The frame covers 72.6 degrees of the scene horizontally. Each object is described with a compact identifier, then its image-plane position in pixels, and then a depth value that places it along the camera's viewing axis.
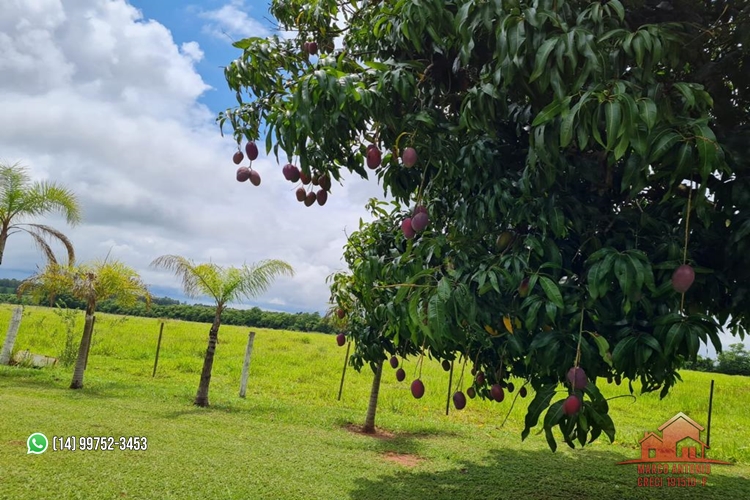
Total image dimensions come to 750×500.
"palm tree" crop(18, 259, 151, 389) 8.52
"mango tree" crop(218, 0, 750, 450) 1.86
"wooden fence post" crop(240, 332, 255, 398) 9.03
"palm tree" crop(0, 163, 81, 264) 8.34
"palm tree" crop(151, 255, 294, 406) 8.68
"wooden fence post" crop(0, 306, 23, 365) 9.62
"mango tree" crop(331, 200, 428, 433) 3.20
